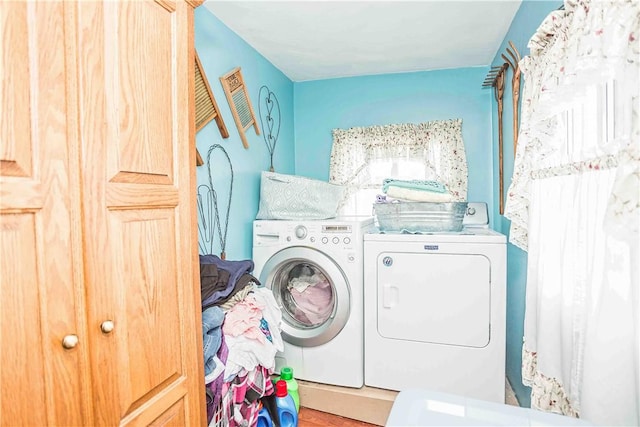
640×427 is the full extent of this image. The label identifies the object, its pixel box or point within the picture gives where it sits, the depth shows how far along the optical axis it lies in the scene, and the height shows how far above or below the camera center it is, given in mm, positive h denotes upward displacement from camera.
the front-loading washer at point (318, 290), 2199 -566
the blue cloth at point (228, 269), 1557 -323
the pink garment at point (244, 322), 1567 -524
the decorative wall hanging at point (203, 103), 2008 +588
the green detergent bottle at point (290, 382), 2131 -1077
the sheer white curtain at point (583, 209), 869 -32
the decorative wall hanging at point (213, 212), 2115 -53
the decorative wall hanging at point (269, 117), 2828 +704
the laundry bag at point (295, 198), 2396 +31
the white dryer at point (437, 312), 2041 -654
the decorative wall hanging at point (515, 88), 2043 +638
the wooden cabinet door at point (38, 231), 659 -47
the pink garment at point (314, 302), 2348 -659
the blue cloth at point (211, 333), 1416 -525
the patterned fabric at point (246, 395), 1519 -860
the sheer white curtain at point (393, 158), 3031 +383
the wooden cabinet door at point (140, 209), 814 -11
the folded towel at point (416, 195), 2334 +39
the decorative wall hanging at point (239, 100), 2324 +702
